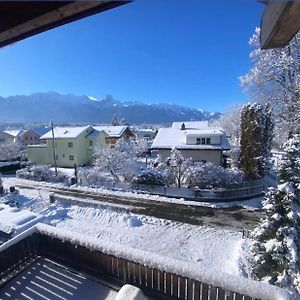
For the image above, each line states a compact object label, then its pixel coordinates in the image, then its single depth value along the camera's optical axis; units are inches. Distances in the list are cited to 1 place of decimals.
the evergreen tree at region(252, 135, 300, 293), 275.0
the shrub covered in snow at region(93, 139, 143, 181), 909.2
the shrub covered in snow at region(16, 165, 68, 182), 1061.8
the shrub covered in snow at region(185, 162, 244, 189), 790.5
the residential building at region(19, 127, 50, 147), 2307.7
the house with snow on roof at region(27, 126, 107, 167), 1373.0
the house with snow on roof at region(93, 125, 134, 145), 1517.0
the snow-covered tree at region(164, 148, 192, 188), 820.0
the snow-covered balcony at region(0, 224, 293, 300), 132.7
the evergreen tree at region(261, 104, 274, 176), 839.7
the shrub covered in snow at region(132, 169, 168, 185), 838.5
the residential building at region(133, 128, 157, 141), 2675.0
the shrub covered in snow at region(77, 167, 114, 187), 933.1
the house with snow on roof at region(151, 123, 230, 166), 979.9
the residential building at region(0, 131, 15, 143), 2262.6
